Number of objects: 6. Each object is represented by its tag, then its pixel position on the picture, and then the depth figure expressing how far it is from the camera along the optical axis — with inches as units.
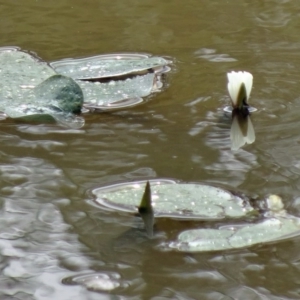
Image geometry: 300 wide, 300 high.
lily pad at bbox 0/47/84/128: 225.2
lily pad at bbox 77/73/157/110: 228.0
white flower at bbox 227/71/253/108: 224.7
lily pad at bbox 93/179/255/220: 213.7
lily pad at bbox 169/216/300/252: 211.2
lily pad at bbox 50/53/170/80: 231.8
